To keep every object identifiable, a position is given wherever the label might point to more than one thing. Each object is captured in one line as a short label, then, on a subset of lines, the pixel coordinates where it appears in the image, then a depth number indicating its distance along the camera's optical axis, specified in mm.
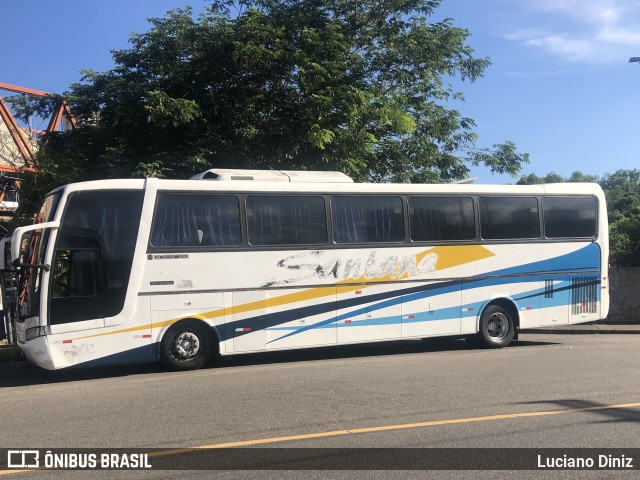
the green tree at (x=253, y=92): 15602
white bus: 10062
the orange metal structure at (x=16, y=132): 17938
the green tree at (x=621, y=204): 20766
